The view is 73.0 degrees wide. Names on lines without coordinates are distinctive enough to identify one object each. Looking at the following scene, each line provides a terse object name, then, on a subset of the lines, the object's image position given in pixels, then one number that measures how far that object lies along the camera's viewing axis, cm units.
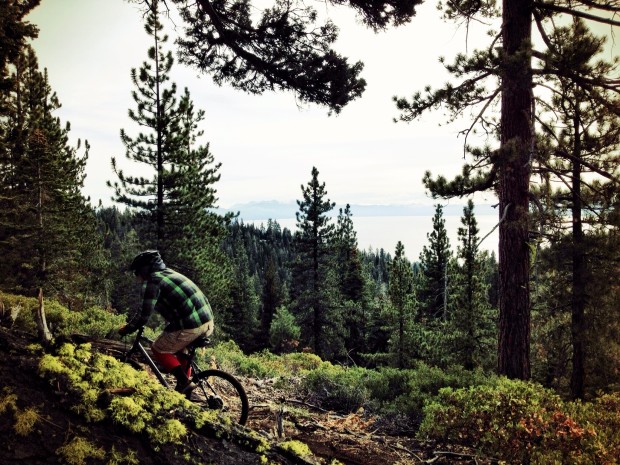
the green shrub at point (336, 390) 758
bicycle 420
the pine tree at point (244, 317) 5153
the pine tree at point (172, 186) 1945
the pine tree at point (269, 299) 5609
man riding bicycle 423
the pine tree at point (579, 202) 1294
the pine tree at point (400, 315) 2788
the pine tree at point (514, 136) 794
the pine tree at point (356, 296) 4259
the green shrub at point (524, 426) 461
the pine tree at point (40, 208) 2073
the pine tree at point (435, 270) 3684
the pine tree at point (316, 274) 3216
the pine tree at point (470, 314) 2169
